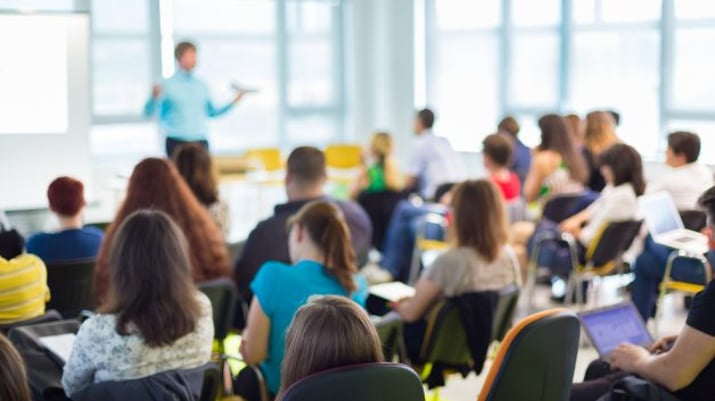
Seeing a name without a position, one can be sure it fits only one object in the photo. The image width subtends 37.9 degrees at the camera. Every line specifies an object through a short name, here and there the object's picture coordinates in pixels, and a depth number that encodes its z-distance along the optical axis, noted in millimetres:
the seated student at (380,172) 7660
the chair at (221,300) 4246
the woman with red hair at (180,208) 4691
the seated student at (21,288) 3688
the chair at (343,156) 11078
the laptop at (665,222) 5227
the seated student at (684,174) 6238
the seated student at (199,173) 5605
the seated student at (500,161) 6781
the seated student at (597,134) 7555
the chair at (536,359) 2854
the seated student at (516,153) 8203
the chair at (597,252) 6133
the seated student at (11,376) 2252
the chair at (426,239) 7297
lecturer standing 8664
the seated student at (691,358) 3023
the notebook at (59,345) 3301
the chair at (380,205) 7715
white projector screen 7980
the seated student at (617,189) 6070
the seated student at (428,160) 8516
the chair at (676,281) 5746
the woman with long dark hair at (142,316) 3061
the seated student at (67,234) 4660
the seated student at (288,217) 4891
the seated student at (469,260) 4250
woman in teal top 3619
